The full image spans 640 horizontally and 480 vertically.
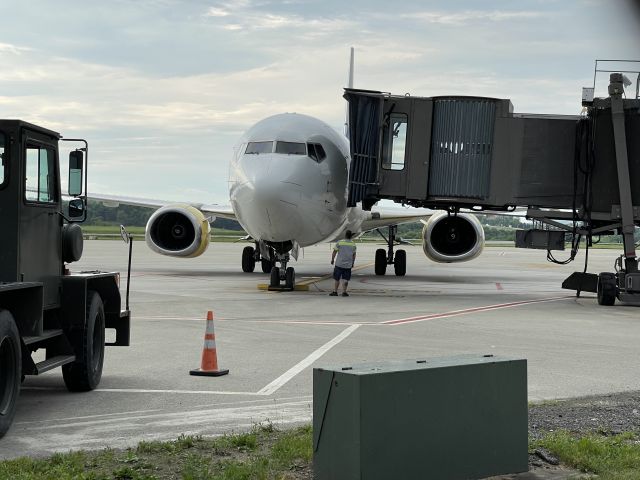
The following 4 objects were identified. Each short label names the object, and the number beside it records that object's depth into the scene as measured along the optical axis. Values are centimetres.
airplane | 2220
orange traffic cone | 1062
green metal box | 564
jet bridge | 2286
